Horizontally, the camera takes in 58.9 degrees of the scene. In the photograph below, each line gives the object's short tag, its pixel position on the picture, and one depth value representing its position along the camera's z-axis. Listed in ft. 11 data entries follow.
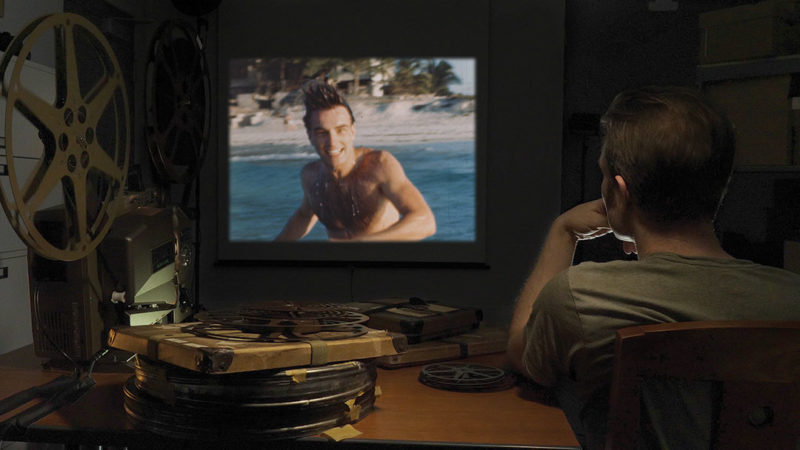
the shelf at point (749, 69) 9.19
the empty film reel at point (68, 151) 3.45
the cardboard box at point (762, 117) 9.26
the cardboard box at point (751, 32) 9.33
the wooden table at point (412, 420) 3.12
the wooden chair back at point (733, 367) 2.87
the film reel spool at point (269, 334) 3.36
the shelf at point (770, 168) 9.25
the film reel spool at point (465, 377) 3.91
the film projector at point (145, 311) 3.11
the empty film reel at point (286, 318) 3.51
